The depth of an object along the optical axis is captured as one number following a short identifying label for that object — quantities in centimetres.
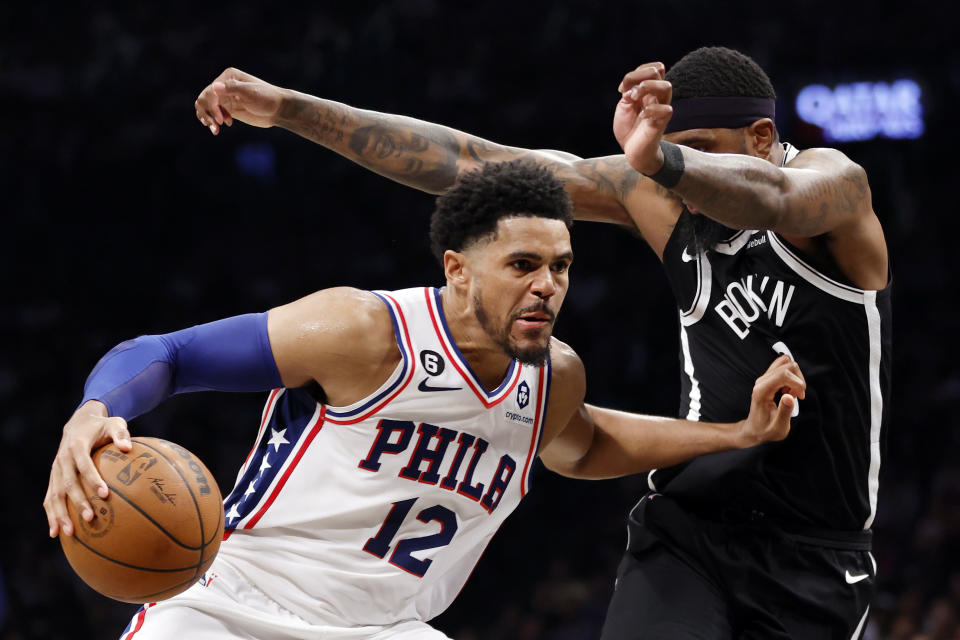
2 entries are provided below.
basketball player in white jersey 583
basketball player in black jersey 616
